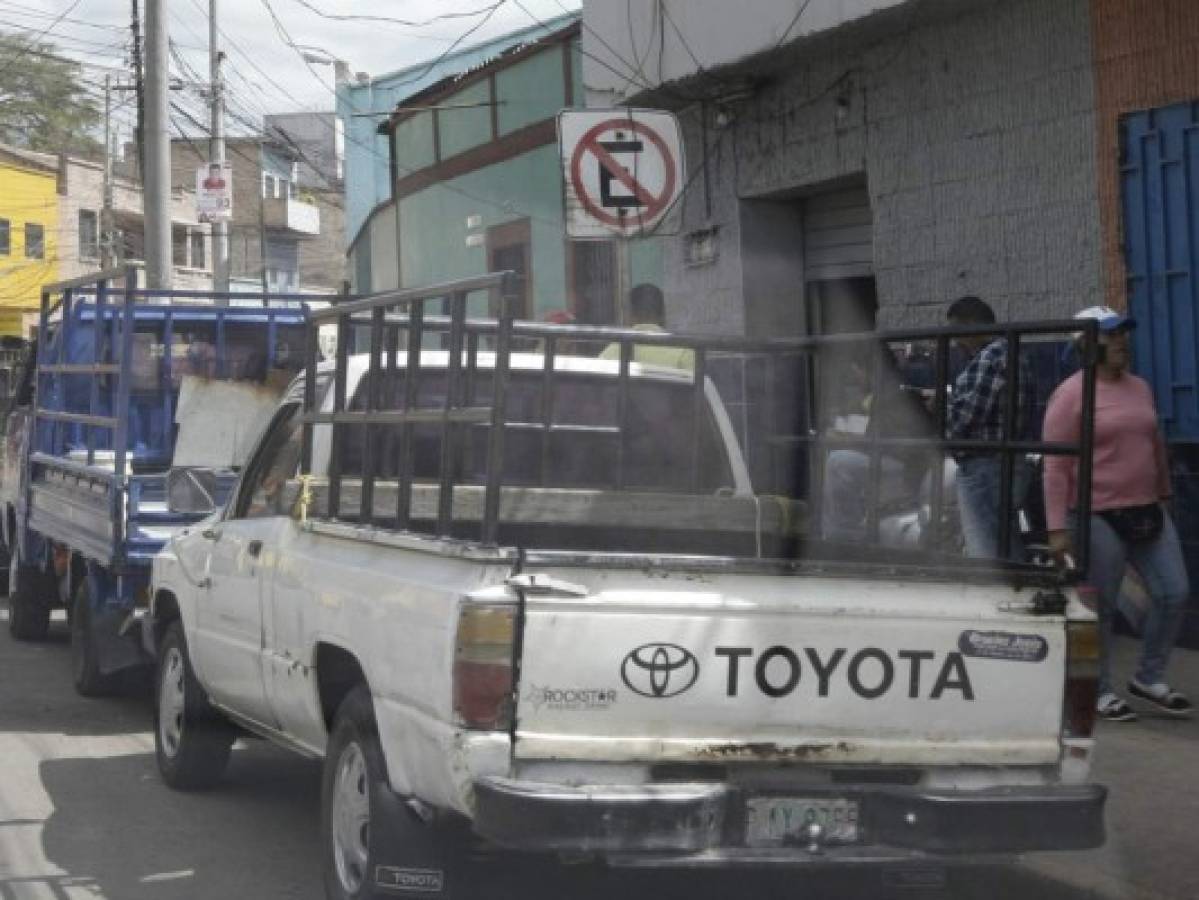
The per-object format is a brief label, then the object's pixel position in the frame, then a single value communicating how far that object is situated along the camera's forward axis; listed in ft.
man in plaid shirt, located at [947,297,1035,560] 24.62
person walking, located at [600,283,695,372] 24.96
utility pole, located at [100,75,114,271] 140.77
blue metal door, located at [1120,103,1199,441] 30.32
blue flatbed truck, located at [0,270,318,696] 29.19
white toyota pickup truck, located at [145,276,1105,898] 14.60
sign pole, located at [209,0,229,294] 102.27
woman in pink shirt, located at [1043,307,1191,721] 25.67
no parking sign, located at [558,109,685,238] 28.25
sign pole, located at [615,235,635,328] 32.94
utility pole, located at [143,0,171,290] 62.08
